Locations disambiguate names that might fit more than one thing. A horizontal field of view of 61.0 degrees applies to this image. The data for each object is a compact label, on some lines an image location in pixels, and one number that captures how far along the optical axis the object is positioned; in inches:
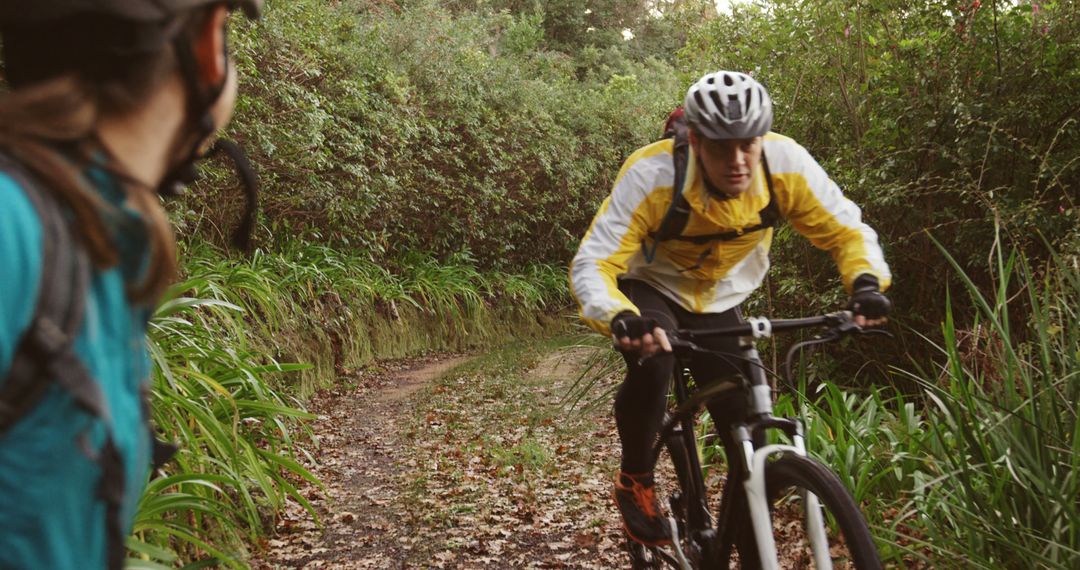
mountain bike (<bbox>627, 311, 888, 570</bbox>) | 102.2
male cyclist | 122.9
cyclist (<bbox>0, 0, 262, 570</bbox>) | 39.4
